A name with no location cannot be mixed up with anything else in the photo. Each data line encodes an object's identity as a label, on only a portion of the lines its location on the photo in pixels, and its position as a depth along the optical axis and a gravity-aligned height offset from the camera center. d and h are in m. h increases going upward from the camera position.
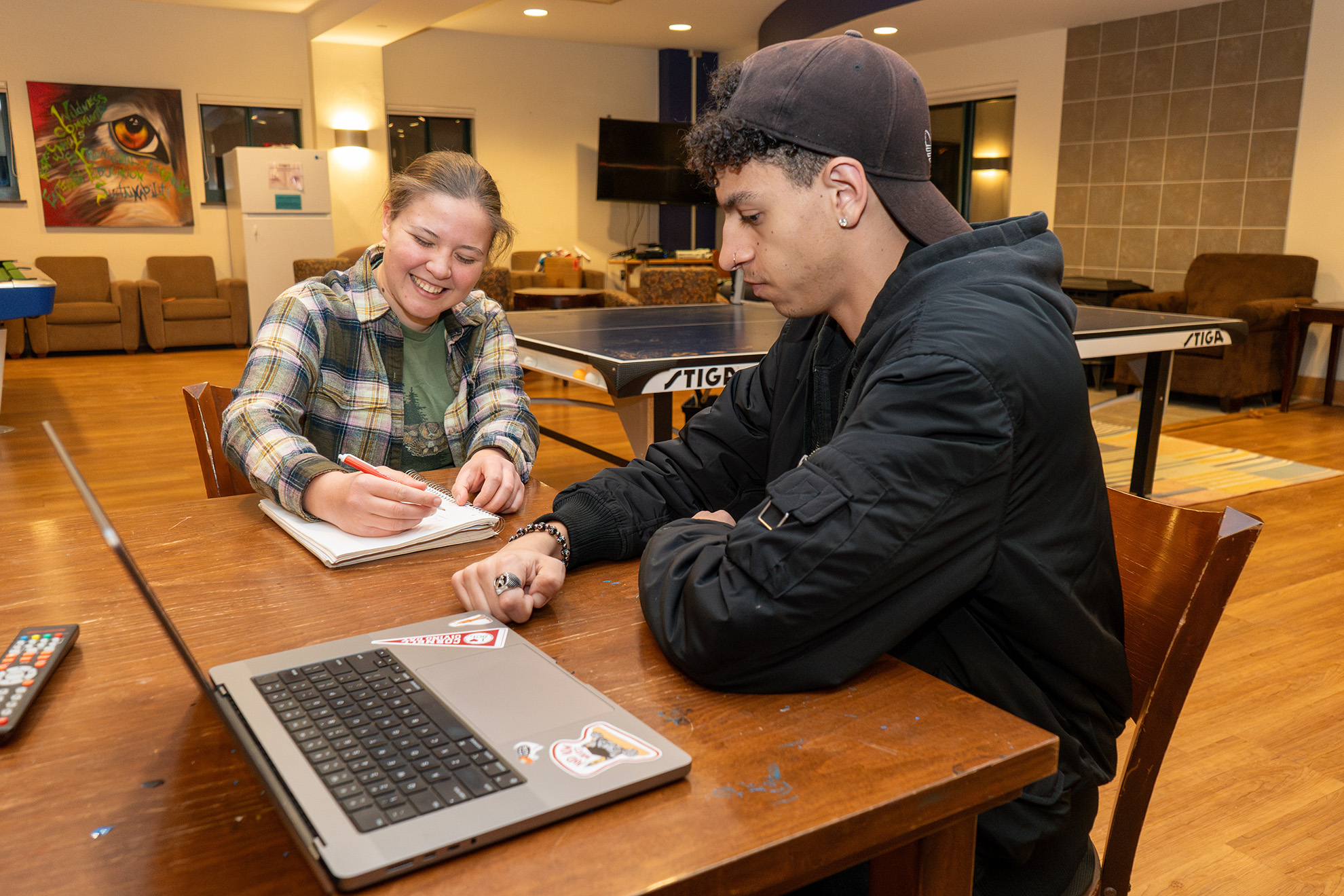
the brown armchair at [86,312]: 8.05 -0.56
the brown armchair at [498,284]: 6.90 -0.28
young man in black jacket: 0.77 -0.20
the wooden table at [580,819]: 0.56 -0.36
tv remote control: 0.72 -0.34
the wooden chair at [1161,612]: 0.91 -0.36
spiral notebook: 1.10 -0.34
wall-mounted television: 10.33 +0.88
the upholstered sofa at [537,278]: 9.20 -0.31
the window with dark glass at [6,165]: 8.28 +0.67
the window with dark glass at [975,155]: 8.58 +0.84
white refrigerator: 8.48 +0.28
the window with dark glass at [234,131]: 9.05 +1.07
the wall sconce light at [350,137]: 9.04 +1.00
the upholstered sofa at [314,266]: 7.90 -0.17
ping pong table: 2.64 -0.30
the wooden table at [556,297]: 7.40 -0.39
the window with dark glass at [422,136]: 9.86 +1.12
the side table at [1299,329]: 5.73 -0.48
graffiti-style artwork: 8.44 +0.78
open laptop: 0.57 -0.34
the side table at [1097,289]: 6.80 -0.29
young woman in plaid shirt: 1.46 -0.19
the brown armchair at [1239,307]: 5.83 -0.38
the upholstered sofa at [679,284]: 6.58 -0.25
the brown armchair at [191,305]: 8.36 -0.52
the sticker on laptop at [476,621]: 0.88 -0.34
